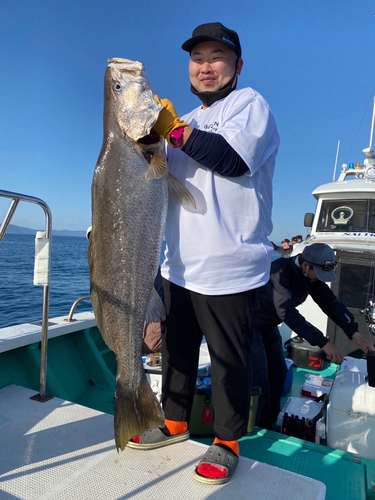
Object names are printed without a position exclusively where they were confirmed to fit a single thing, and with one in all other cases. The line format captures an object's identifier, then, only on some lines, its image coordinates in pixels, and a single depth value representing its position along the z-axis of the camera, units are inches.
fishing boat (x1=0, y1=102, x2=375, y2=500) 74.9
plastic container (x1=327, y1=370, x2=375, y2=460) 119.7
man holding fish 76.0
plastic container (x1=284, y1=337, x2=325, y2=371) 225.3
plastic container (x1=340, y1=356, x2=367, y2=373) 145.0
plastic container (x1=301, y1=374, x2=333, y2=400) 163.8
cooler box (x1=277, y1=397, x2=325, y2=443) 134.0
